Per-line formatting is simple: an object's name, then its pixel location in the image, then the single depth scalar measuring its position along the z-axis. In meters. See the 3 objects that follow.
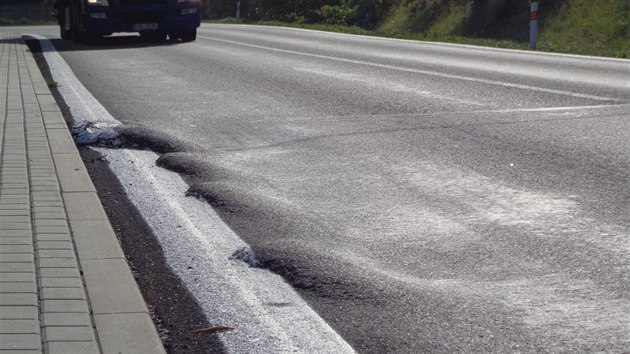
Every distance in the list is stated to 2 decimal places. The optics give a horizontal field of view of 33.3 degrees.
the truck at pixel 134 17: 22.91
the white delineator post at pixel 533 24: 20.88
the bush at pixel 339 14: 42.53
